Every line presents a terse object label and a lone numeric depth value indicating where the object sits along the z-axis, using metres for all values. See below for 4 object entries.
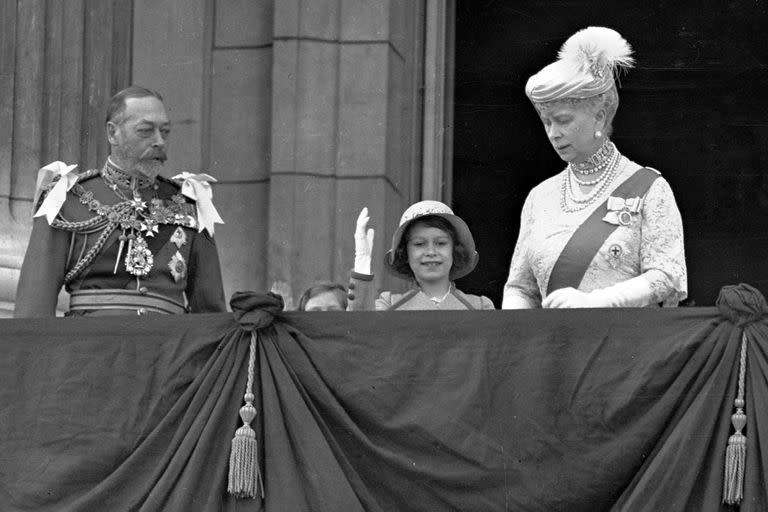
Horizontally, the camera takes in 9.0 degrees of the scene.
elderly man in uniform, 18.21
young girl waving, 18.10
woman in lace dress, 16.94
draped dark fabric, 15.98
